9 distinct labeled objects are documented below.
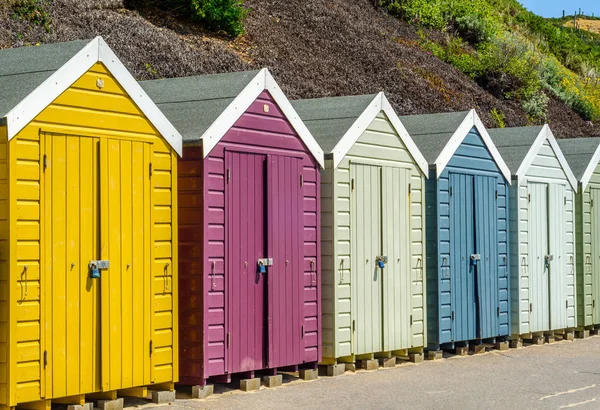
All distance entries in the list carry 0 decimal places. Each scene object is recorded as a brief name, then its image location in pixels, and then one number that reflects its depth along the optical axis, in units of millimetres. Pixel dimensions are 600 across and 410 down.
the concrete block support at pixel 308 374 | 11438
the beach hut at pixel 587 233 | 16984
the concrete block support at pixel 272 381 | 10891
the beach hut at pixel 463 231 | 13617
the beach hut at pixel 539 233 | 15328
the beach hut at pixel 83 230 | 8078
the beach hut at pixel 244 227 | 9984
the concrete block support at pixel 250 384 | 10516
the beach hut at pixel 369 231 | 11828
